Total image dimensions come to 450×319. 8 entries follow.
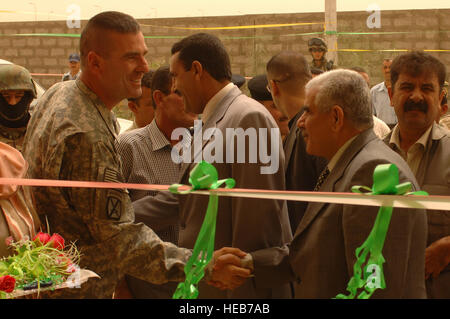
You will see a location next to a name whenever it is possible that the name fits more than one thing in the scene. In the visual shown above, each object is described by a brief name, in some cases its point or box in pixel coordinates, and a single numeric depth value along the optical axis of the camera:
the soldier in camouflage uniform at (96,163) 2.50
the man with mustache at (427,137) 2.96
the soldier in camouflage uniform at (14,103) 4.21
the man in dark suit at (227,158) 2.87
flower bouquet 2.25
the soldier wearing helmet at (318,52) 8.75
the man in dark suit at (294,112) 3.51
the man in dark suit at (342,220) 2.33
